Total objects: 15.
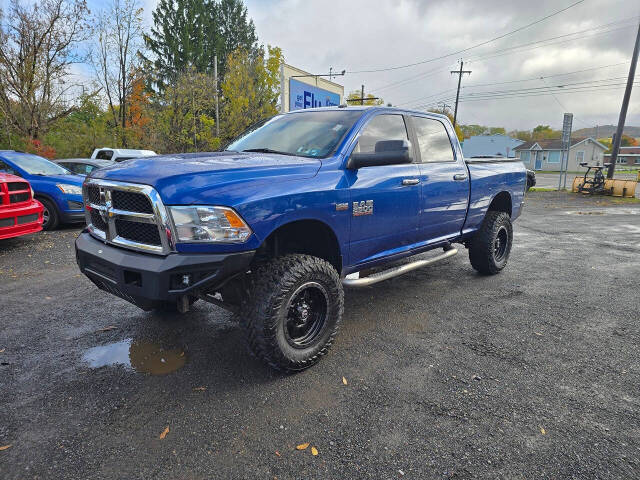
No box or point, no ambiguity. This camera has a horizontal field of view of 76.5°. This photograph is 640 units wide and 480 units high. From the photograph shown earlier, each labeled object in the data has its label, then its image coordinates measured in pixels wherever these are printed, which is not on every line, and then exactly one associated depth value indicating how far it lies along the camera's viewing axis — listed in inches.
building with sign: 537.0
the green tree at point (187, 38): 1352.1
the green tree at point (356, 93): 1953.7
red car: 237.0
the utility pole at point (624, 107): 719.1
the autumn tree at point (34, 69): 615.2
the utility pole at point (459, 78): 1901.3
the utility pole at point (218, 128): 833.0
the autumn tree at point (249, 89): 788.6
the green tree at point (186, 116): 828.0
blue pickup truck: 96.0
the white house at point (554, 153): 2465.6
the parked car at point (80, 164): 418.6
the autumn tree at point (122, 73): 845.8
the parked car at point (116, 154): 545.3
